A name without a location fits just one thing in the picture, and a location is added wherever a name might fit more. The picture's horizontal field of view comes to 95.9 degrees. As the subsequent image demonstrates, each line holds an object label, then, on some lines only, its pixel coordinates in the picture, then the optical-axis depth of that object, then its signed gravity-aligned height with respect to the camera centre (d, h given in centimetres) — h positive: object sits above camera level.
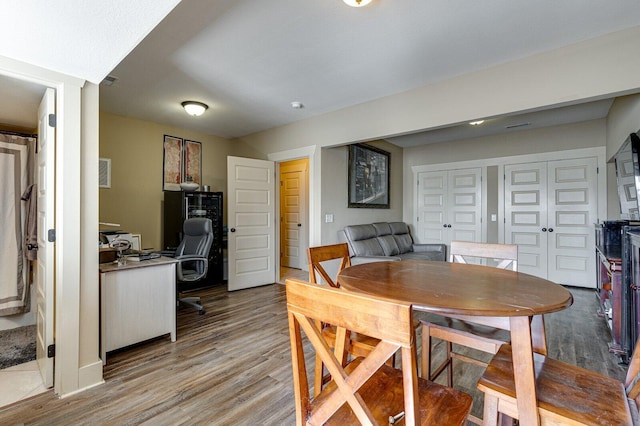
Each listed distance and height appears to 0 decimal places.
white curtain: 278 -7
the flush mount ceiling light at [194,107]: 357 +130
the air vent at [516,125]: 445 +137
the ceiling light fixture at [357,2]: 183 +134
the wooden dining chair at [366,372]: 72 -46
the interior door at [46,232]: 186 -14
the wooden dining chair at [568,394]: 89 -61
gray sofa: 407 -50
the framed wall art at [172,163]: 457 +78
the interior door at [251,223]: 421 -16
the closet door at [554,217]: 432 -7
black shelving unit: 425 -6
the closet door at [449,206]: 529 +13
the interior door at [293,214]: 568 -4
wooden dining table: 101 -37
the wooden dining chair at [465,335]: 145 -65
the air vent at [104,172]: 390 +54
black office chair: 323 -49
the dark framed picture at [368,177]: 465 +61
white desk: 221 -75
